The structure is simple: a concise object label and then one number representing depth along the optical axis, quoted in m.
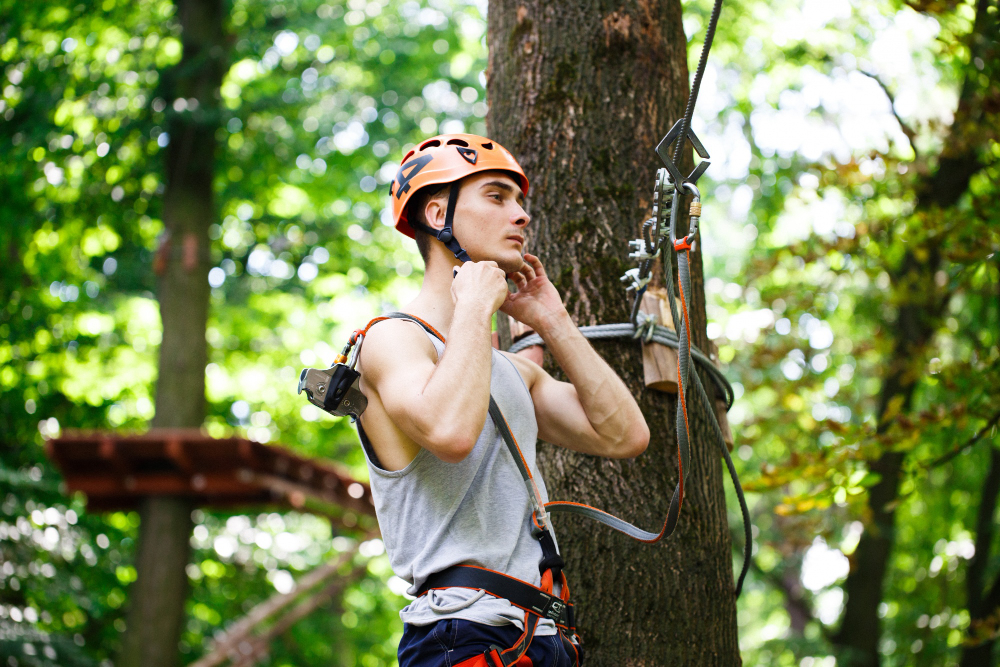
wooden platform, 7.56
